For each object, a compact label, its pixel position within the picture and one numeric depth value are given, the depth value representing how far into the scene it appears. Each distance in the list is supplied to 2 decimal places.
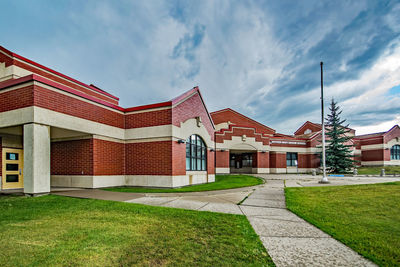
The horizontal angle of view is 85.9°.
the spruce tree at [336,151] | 30.86
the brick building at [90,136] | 9.66
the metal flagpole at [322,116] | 17.01
